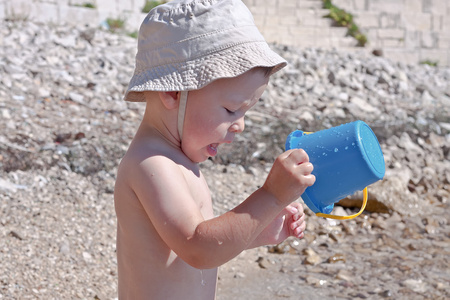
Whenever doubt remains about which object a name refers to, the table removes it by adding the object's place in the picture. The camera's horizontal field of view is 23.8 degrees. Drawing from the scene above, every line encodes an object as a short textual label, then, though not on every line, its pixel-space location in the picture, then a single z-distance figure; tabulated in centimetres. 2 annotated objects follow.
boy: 145
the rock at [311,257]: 249
